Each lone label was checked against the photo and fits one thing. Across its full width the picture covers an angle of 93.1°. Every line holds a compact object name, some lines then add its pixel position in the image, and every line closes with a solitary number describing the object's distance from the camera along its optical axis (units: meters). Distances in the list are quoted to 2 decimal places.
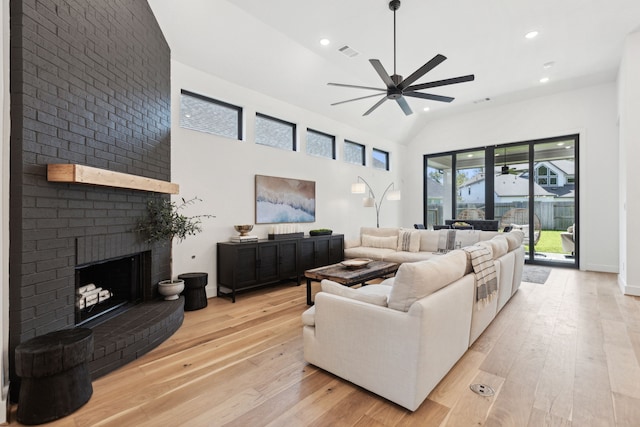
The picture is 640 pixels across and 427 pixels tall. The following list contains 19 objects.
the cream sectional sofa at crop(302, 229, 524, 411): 1.84
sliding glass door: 6.64
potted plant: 3.29
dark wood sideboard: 4.22
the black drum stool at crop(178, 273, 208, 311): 3.74
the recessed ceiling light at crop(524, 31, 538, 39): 4.21
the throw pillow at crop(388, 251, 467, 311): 1.93
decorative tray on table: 4.15
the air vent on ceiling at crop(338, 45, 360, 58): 4.54
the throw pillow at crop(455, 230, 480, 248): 5.56
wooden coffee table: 3.59
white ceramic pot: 3.33
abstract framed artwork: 5.10
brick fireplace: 1.94
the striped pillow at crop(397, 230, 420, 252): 5.81
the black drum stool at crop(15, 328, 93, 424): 1.76
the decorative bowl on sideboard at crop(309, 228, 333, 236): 5.54
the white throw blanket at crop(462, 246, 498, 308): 2.67
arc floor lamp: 6.21
